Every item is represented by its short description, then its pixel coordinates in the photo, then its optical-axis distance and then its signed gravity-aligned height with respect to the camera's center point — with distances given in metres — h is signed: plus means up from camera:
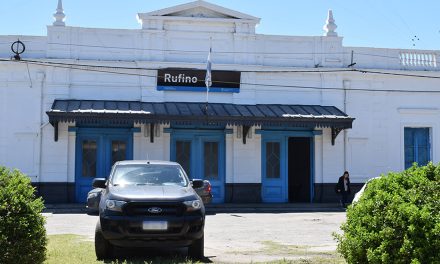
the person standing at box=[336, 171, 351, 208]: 22.66 -0.97
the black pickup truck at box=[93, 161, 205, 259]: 9.36 -0.95
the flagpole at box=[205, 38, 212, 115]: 21.94 +3.02
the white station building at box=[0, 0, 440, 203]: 22.14 +2.06
